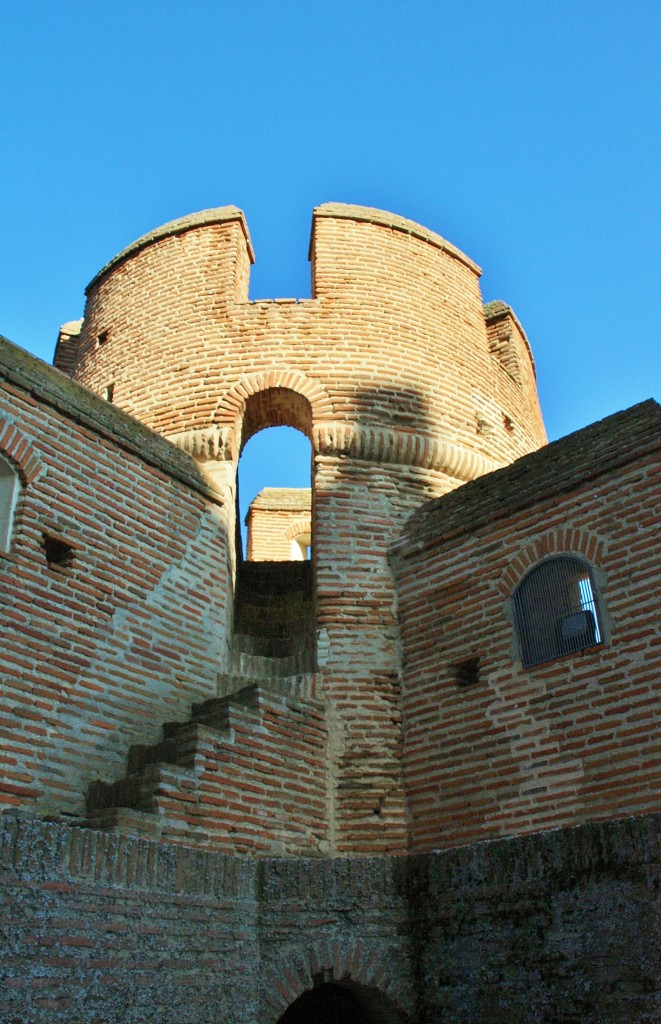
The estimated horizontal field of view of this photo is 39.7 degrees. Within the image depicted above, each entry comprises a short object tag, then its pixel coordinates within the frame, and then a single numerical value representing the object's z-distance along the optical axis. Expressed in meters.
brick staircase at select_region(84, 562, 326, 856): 6.21
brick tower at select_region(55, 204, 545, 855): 8.30
